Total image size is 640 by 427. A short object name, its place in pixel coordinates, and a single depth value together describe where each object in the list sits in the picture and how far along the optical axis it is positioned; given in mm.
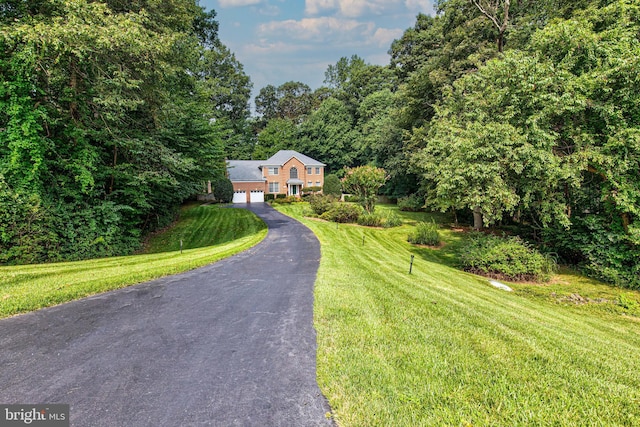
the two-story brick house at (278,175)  39812
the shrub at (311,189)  41094
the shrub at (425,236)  17141
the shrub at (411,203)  28470
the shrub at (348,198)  36144
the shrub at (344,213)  21375
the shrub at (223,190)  34156
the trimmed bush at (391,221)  21047
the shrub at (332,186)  37562
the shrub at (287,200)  33469
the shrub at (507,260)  11206
